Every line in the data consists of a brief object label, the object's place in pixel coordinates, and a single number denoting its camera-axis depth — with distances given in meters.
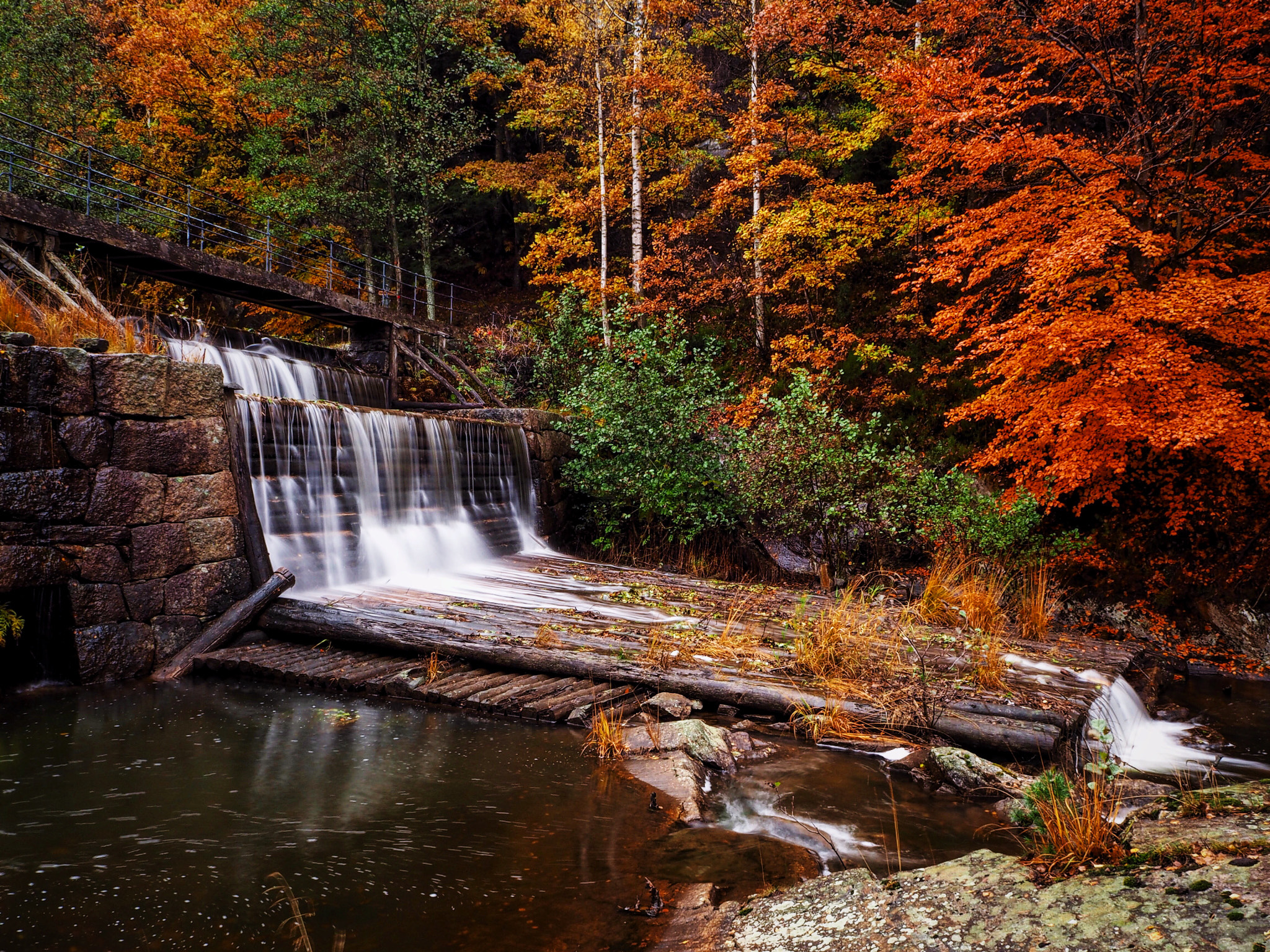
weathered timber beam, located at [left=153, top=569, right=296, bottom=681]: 6.02
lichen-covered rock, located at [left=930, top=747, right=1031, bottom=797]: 4.02
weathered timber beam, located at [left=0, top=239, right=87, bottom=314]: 9.53
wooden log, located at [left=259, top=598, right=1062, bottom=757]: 4.59
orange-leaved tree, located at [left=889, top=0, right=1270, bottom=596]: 7.69
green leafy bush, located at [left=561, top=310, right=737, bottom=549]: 11.12
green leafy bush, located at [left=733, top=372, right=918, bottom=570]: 10.32
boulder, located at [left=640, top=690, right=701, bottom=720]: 5.10
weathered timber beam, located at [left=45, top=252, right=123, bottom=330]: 7.93
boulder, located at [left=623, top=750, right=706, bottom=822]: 3.79
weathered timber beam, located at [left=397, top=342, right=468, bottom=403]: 17.56
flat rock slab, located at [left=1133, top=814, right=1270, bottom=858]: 2.25
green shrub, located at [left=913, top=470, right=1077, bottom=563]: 9.45
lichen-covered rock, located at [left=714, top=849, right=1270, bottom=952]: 1.89
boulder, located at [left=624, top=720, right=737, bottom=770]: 4.38
